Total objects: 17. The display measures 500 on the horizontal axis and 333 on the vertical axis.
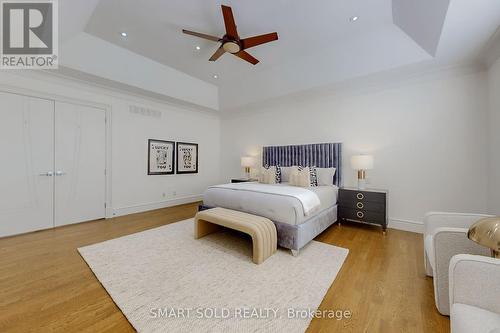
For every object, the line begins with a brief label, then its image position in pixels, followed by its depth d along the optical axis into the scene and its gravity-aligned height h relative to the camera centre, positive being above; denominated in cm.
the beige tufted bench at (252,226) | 229 -75
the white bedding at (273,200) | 261 -51
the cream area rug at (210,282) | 150 -115
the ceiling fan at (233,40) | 259 +180
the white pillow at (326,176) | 405 -20
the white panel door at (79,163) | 364 +4
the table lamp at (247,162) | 544 +11
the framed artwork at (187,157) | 552 +24
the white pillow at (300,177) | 378 -21
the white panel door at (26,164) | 313 +2
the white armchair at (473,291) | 98 -68
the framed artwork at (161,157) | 492 +22
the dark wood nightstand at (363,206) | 331 -69
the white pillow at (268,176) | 437 -22
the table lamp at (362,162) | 350 +8
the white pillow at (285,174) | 454 -18
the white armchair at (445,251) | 148 -64
